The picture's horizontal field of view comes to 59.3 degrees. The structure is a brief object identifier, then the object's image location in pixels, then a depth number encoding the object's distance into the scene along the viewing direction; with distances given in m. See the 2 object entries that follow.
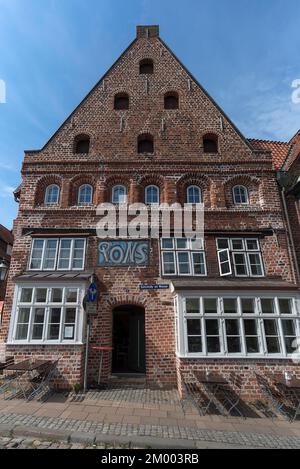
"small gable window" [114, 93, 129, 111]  13.15
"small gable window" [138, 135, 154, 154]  12.23
